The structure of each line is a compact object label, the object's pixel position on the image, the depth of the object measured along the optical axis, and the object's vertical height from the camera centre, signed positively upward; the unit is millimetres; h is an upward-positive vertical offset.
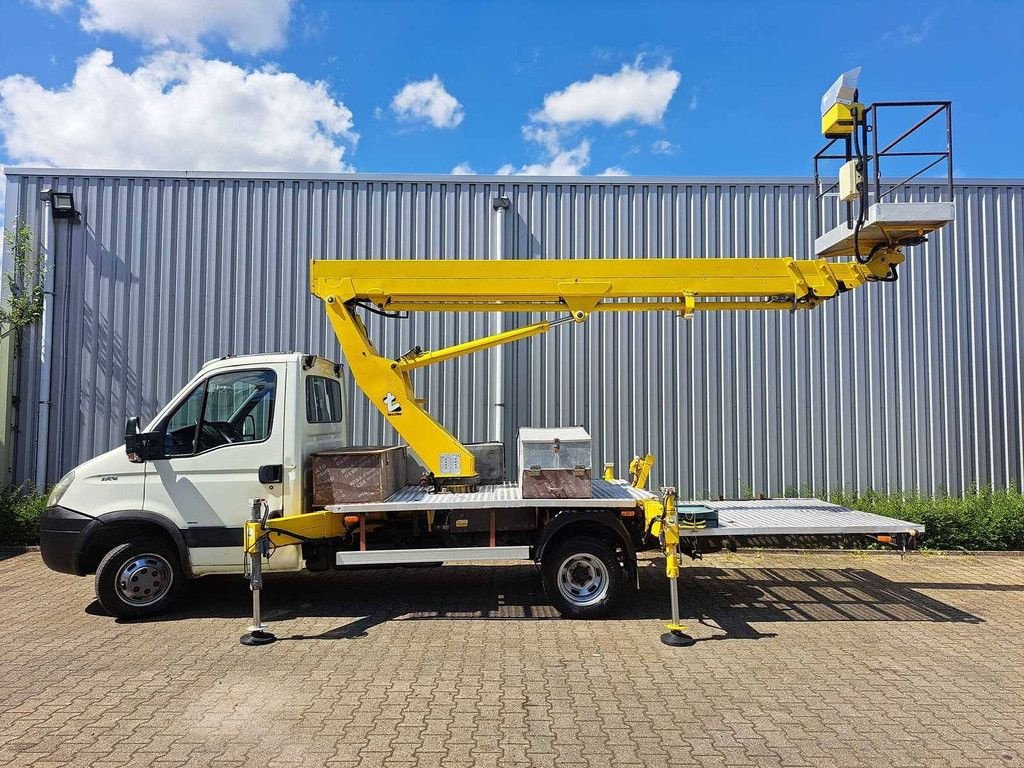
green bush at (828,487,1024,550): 9117 -1452
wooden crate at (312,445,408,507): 6051 -495
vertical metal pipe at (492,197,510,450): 10133 +931
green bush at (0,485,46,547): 9383 -1356
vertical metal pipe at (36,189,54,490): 10016 +1197
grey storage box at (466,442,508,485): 7316 -446
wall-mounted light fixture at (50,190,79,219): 10195 +3393
